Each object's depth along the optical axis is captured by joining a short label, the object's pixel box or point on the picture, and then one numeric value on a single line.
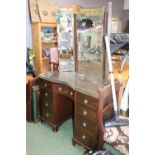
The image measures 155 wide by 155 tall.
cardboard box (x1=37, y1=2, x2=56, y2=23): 2.39
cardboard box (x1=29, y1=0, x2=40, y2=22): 2.33
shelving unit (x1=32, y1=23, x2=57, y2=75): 2.37
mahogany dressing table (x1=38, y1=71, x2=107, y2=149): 1.61
